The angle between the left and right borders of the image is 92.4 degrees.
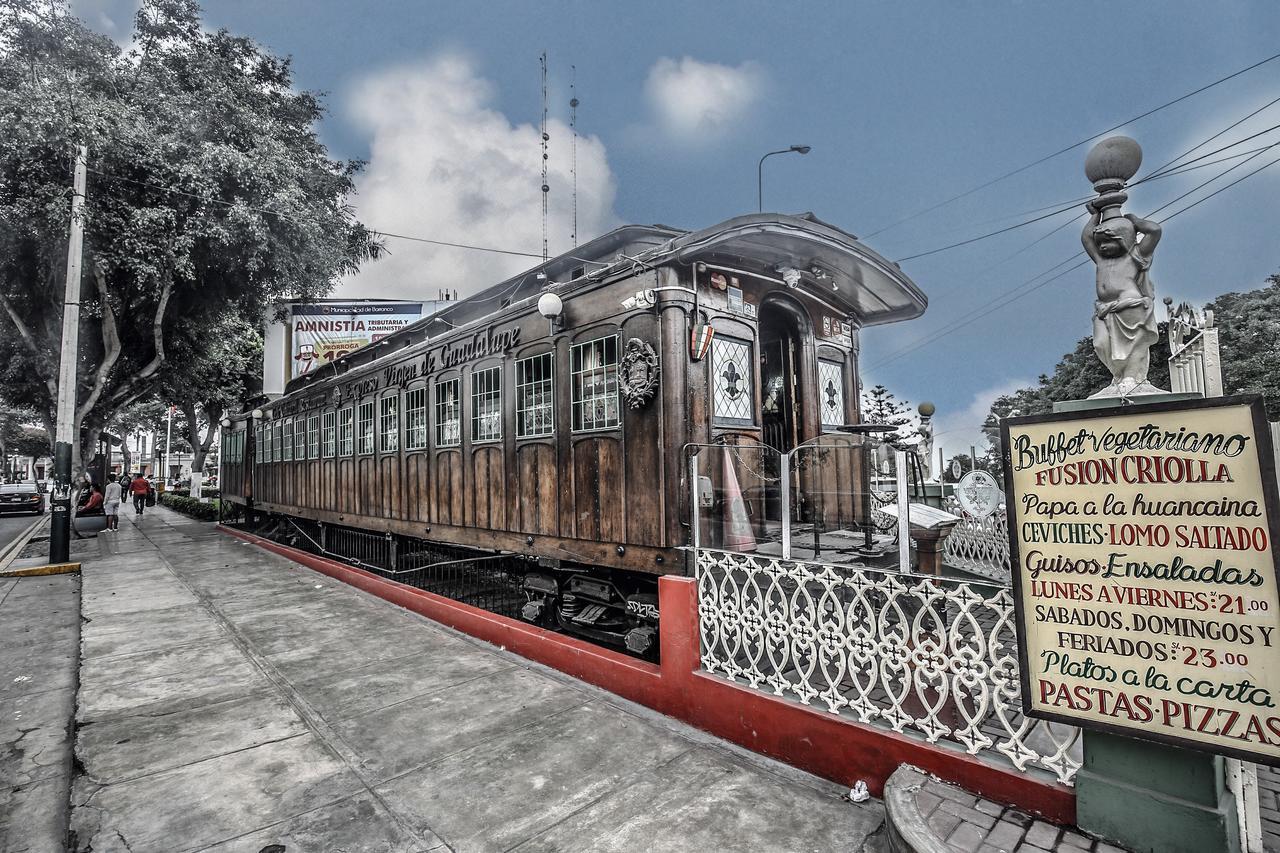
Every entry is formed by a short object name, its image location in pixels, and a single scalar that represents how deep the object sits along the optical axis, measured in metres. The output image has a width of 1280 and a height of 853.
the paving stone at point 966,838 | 2.28
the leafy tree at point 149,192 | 11.30
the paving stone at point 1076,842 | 2.27
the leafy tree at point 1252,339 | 17.78
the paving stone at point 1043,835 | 2.30
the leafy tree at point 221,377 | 18.02
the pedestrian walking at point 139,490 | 24.25
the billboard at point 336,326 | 18.14
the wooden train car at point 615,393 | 4.83
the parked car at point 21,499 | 25.94
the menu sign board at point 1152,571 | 2.07
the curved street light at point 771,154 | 10.59
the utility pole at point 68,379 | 10.25
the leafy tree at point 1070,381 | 19.28
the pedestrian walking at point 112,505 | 17.74
